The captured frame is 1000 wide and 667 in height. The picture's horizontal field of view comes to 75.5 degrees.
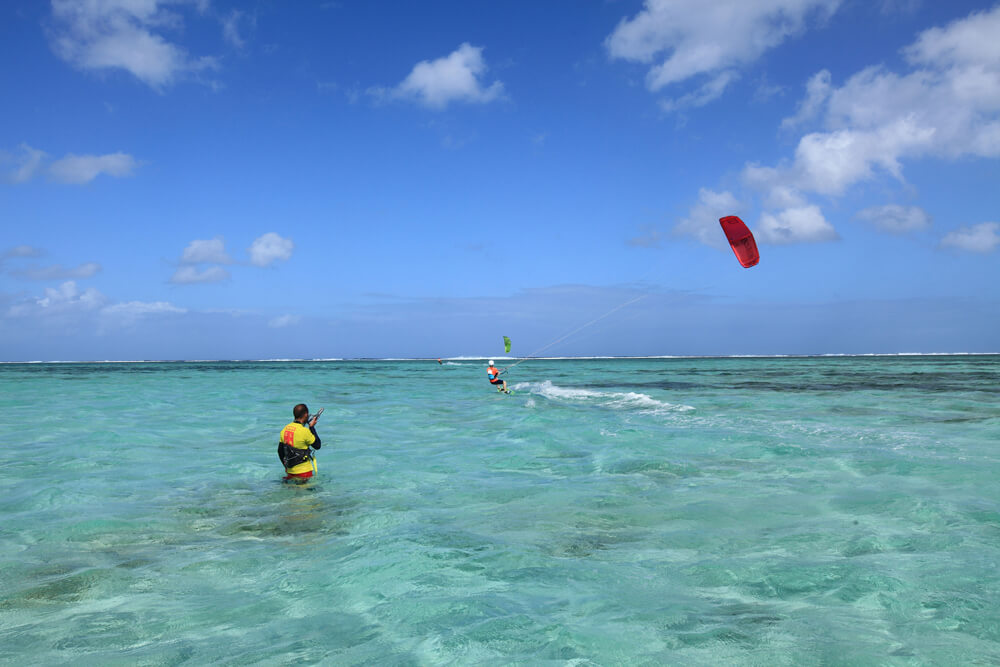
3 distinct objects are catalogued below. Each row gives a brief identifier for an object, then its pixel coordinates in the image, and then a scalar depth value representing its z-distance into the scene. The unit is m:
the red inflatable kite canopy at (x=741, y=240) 20.69
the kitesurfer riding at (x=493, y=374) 33.34
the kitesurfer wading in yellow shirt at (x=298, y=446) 11.68
